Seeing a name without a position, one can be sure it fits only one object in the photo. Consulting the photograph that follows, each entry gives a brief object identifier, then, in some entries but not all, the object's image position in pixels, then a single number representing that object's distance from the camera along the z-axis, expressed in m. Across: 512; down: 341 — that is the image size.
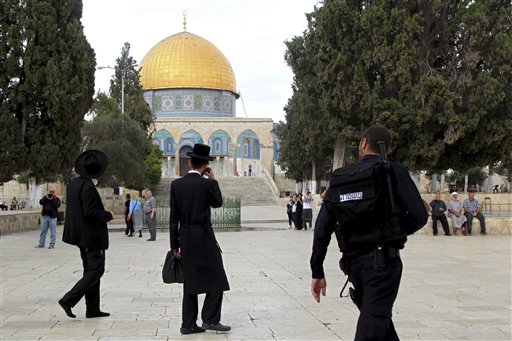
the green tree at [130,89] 34.75
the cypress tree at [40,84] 19.48
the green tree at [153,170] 42.64
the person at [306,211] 20.08
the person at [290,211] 21.10
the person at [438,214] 16.50
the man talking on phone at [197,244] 5.24
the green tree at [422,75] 20.48
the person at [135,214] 17.81
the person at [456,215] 16.50
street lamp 30.59
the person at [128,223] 18.09
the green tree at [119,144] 27.27
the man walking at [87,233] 5.82
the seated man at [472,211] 16.59
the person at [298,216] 20.44
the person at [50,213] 13.13
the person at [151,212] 16.53
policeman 3.38
